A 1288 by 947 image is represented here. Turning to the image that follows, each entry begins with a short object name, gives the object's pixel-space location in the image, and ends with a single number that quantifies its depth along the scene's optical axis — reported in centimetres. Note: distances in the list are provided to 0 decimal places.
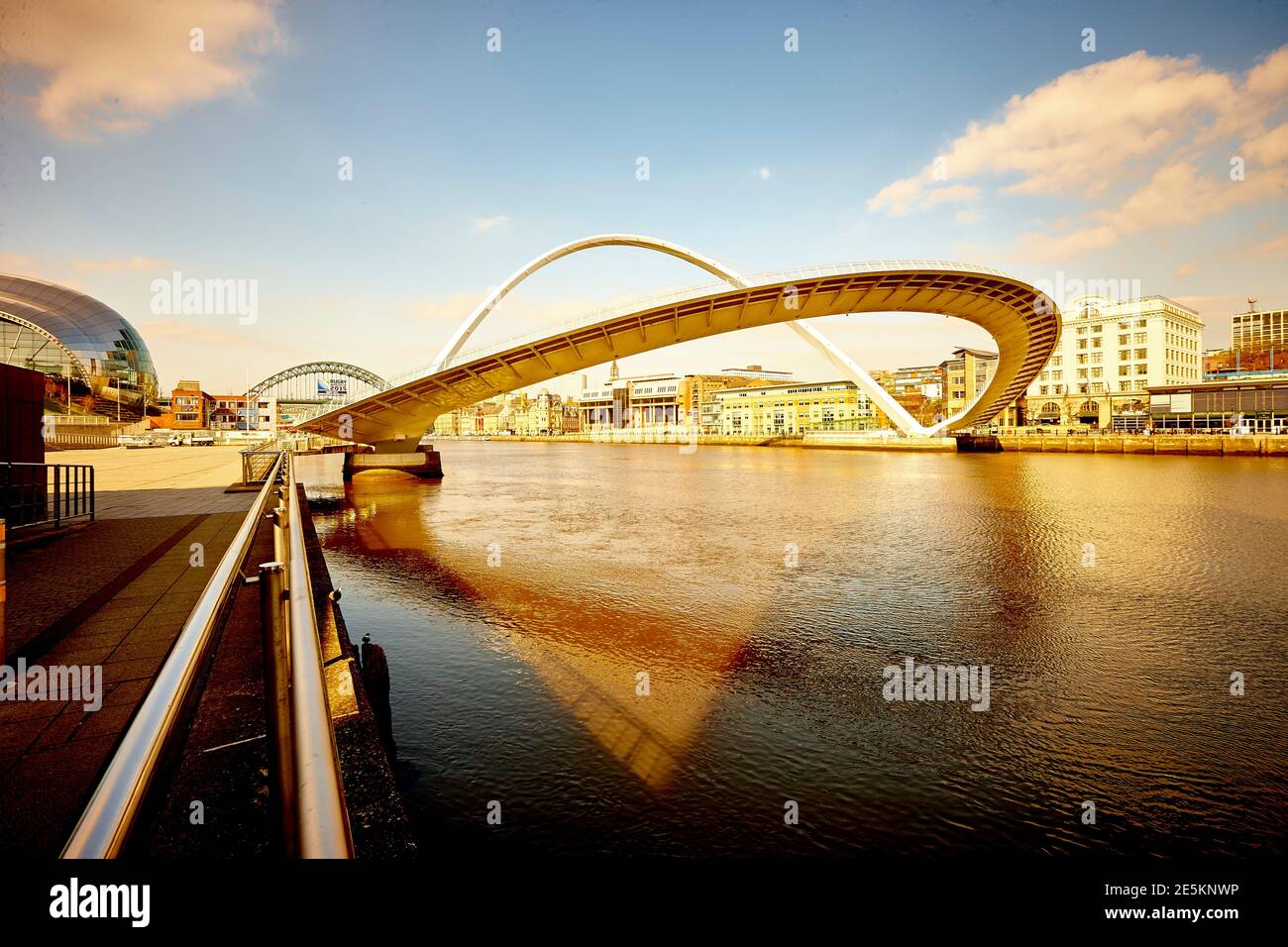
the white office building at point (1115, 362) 9494
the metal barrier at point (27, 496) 1037
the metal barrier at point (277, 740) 128
